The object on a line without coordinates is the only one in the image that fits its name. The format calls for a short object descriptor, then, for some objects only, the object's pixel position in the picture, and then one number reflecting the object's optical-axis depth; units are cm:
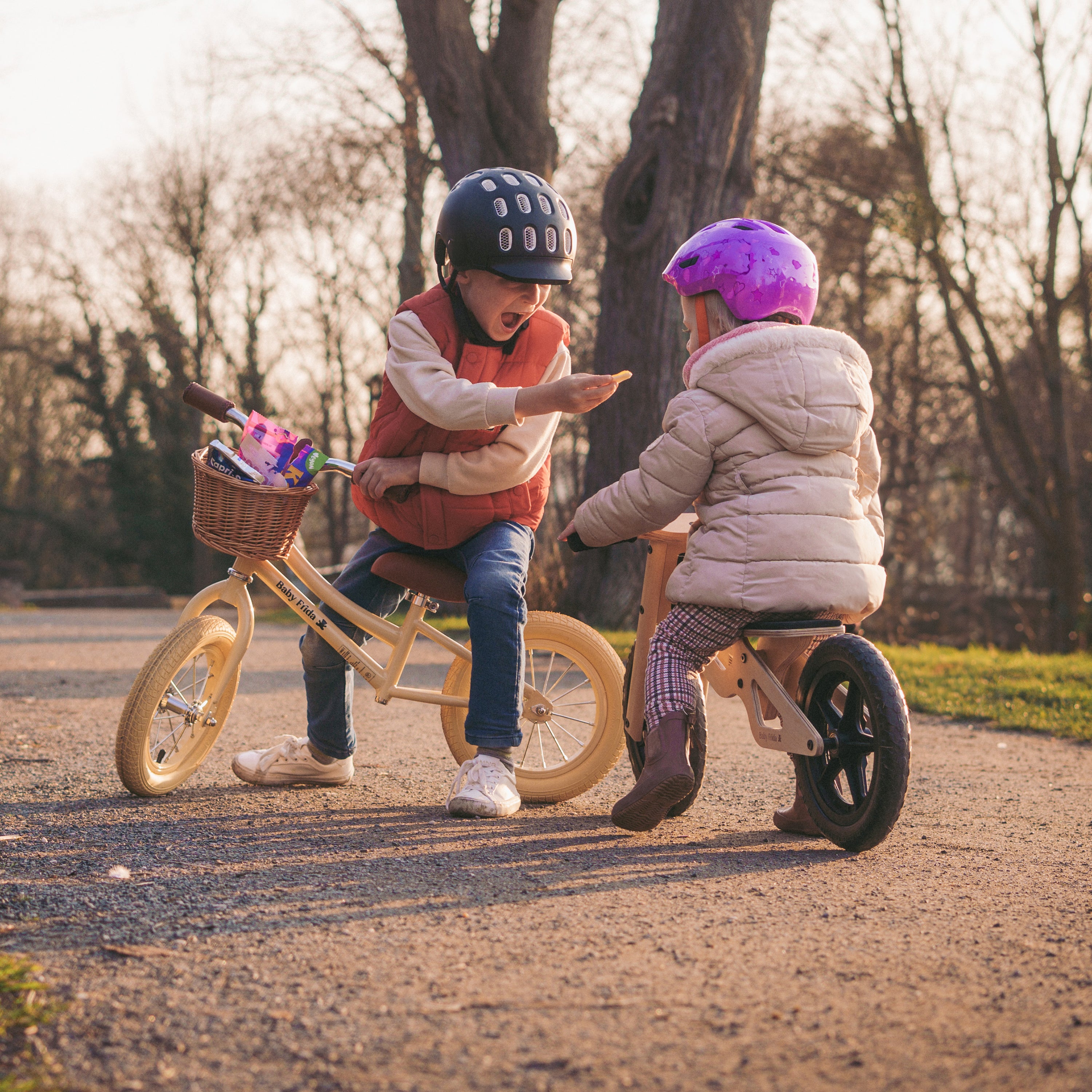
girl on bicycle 294
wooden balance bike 277
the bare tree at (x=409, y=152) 1338
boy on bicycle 321
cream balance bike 329
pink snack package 329
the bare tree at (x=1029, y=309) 1370
